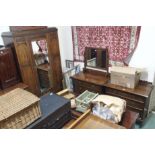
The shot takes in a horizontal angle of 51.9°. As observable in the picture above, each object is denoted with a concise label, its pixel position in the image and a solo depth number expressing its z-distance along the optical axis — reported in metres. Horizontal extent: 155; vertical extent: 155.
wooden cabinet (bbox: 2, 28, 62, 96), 2.39
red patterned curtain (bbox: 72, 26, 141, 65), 2.50
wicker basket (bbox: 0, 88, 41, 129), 1.42
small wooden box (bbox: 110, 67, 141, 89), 2.38
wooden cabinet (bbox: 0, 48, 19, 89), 2.29
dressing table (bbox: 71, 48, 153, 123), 2.35
